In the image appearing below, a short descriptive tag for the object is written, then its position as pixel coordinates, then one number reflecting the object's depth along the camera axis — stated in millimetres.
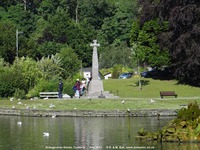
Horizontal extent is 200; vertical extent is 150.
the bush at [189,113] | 31969
